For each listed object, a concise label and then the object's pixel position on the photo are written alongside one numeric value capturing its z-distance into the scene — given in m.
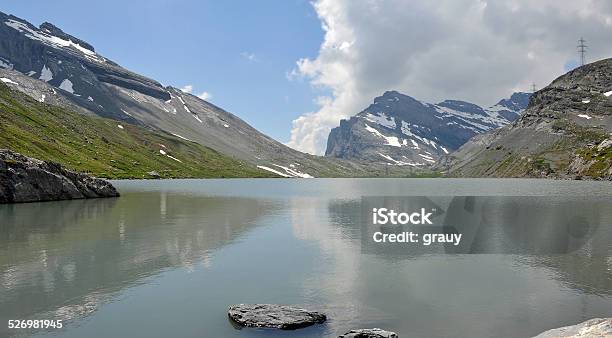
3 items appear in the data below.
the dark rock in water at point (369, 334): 20.14
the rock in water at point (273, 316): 22.62
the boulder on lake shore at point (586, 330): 16.59
